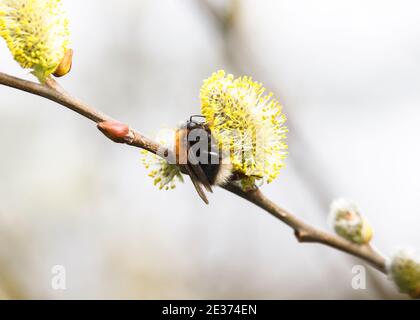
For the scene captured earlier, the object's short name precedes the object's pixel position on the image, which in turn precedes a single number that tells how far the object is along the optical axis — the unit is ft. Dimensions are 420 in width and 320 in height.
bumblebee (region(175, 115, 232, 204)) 0.66
